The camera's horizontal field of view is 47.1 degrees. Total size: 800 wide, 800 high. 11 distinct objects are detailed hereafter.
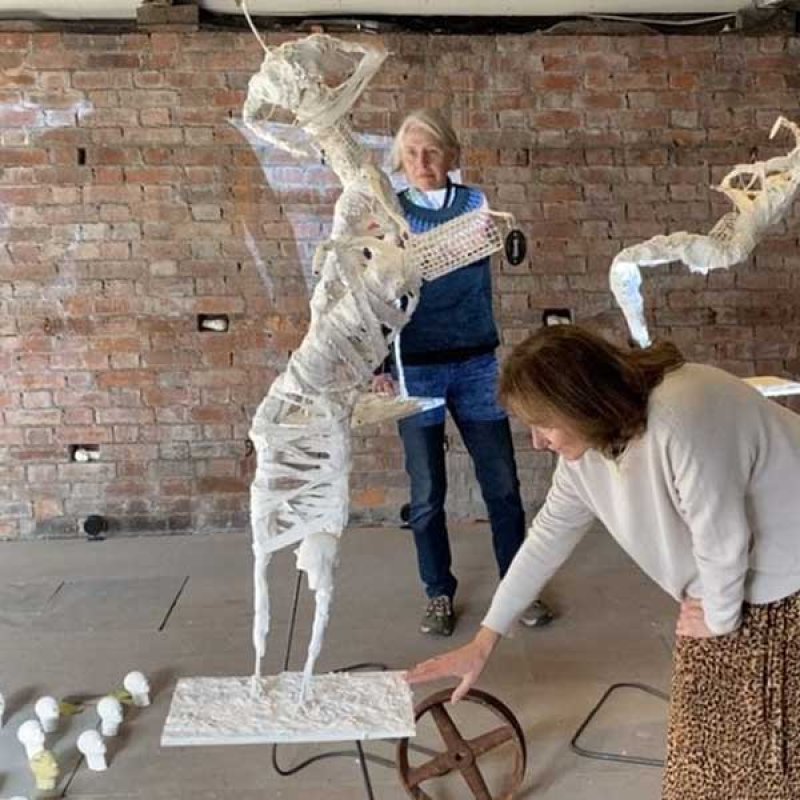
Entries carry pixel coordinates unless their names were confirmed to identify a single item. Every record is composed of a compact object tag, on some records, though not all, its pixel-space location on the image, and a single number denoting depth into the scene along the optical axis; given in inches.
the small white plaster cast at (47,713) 86.0
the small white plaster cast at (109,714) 85.4
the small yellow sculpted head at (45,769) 76.6
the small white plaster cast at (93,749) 80.1
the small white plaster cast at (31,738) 78.9
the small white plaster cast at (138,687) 91.7
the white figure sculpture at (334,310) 75.1
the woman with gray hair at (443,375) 97.0
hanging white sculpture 98.3
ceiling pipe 137.8
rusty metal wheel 72.7
